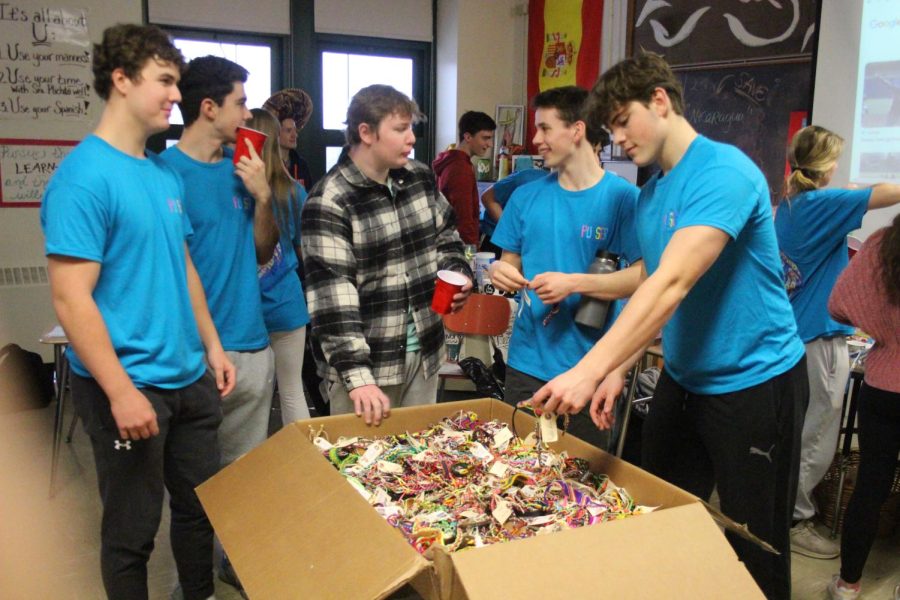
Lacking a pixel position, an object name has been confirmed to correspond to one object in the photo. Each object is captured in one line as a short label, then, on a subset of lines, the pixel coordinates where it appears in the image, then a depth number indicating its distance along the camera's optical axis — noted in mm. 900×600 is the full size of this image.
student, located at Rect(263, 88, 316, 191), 3619
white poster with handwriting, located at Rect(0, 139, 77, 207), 4262
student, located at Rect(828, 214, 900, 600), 2141
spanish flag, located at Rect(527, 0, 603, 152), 5719
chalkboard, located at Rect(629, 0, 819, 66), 4281
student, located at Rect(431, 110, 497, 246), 4926
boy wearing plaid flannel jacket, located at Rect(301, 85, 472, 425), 1854
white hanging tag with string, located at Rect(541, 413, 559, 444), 1495
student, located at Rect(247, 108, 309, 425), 2293
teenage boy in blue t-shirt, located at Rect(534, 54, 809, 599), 1524
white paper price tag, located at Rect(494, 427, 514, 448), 1626
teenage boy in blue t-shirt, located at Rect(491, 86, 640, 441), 2010
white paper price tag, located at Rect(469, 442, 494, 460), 1549
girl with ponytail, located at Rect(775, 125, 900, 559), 2557
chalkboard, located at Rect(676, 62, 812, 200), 4371
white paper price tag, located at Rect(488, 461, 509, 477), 1472
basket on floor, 2781
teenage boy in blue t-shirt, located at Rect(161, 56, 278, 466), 2088
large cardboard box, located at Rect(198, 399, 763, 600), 1032
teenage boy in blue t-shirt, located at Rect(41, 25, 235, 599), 1554
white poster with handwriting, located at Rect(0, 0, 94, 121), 4145
